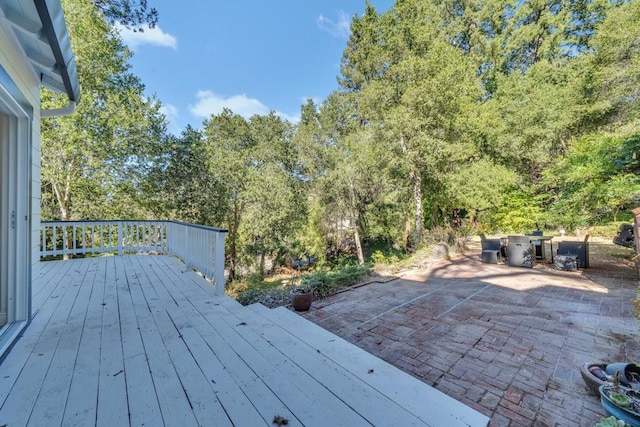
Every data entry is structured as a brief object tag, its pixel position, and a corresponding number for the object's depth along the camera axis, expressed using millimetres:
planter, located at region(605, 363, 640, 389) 2071
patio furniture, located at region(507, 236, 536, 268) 6867
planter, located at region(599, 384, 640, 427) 1726
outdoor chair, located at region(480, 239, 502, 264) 7543
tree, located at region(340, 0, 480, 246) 8828
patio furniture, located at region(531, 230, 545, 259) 7568
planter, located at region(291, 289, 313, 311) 4109
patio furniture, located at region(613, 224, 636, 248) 5891
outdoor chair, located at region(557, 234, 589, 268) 6562
